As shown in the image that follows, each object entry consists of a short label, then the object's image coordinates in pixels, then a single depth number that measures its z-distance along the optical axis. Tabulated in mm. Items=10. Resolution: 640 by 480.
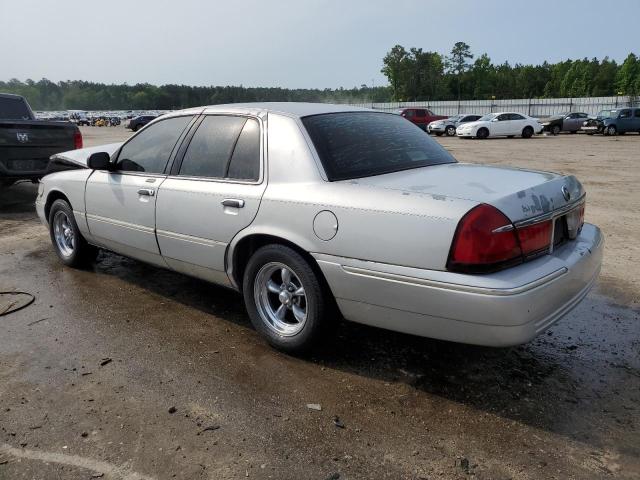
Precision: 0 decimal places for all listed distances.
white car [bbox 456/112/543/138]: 29375
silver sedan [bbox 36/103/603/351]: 2633
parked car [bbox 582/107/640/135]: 28969
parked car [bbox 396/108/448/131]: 36781
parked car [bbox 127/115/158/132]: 44244
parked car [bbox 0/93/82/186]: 8211
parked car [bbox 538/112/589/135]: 32875
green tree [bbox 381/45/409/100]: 103188
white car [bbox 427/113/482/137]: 34406
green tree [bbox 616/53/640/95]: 87188
